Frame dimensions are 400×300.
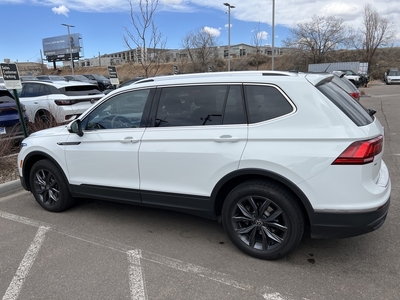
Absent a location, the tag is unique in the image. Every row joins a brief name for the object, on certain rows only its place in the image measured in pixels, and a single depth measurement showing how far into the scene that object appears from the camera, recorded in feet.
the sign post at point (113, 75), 38.01
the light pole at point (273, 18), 78.07
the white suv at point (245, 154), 8.89
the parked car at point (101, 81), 93.31
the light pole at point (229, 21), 101.53
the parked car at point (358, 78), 96.84
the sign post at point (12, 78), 20.40
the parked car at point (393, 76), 108.88
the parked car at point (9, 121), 22.68
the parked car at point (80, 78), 95.22
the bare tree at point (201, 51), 140.05
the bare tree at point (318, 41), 150.30
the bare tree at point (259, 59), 182.39
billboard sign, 231.30
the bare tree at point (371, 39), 143.74
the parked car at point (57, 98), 28.66
